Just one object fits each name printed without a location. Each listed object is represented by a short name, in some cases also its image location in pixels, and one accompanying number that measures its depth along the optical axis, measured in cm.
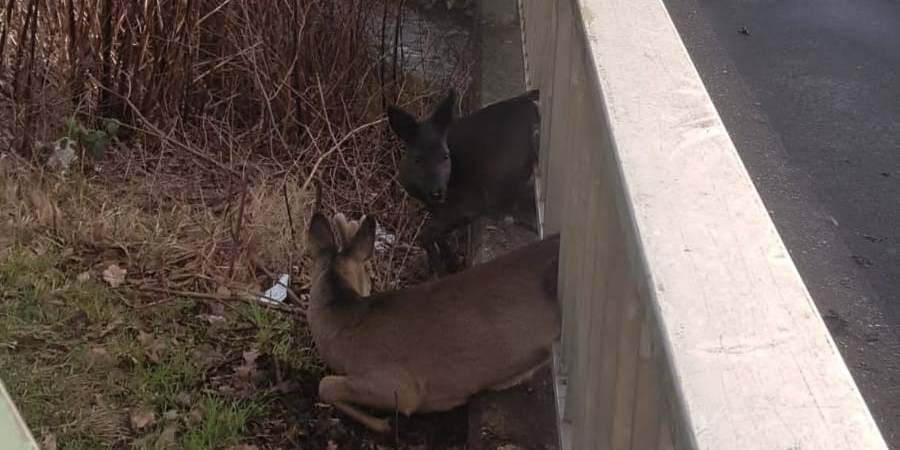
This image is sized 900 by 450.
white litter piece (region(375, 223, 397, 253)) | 536
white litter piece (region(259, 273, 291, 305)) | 480
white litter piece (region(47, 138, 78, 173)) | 561
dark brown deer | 498
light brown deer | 359
